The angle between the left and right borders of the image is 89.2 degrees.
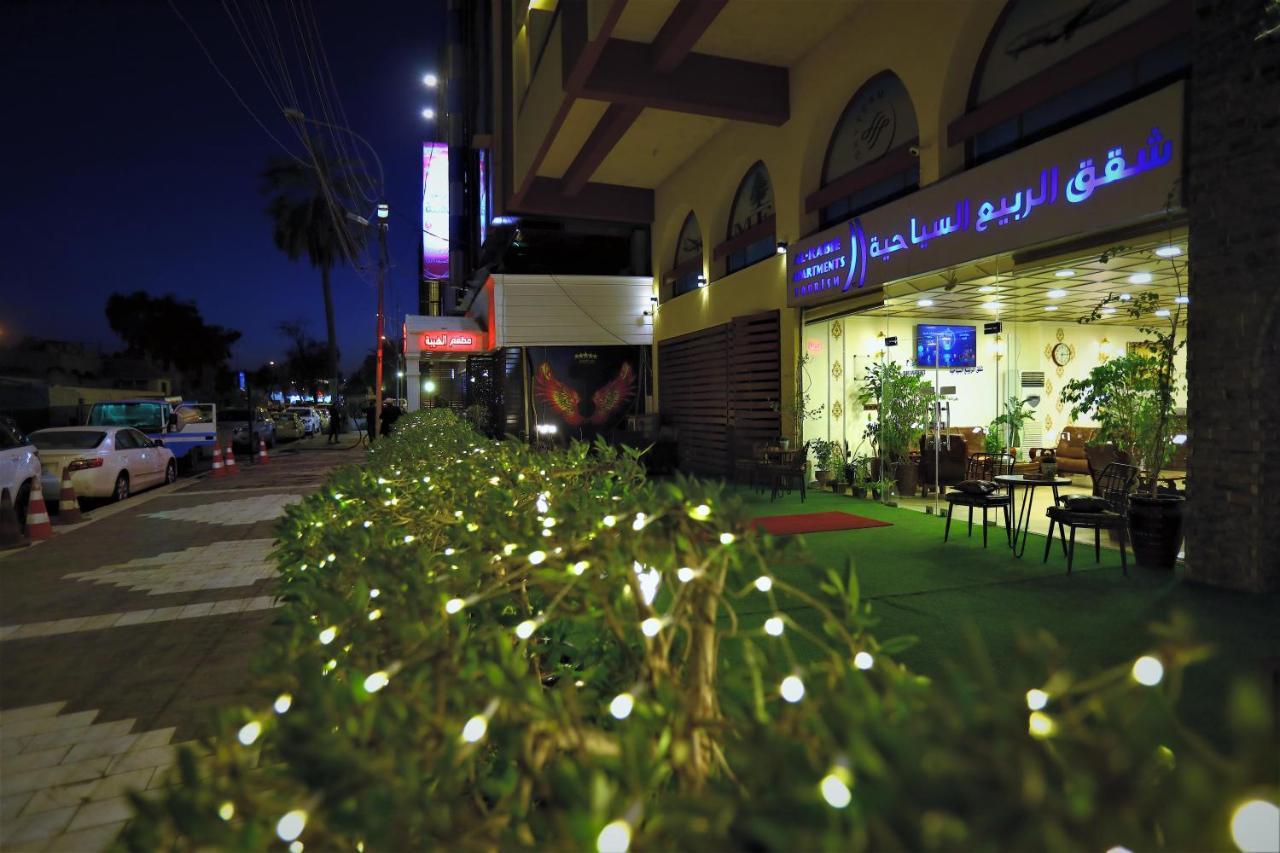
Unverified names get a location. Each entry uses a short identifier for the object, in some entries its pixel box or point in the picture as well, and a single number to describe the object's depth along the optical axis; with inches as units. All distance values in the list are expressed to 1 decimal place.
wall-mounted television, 482.0
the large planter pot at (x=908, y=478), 410.0
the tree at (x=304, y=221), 1299.2
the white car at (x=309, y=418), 1263.5
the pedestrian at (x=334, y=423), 874.8
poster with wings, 727.1
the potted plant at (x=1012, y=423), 419.2
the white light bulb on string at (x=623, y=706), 49.9
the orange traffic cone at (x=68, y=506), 357.7
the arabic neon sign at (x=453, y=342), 746.8
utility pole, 606.8
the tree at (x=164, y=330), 2164.1
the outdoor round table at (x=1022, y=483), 252.7
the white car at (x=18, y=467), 310.5
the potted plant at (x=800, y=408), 425.7
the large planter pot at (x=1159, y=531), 223.8
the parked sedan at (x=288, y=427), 1135.0
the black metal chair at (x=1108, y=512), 214.7
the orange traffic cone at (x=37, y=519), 315.0
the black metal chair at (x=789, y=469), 384.5
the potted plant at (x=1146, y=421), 224.7
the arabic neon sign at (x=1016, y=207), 217.8
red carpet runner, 310.2
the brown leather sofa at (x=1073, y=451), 465.7
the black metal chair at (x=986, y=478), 246.1
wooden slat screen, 454.3
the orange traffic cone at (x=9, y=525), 305.3
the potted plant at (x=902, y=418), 406.9
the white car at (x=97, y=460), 382.0
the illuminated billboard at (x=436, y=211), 1046.4
